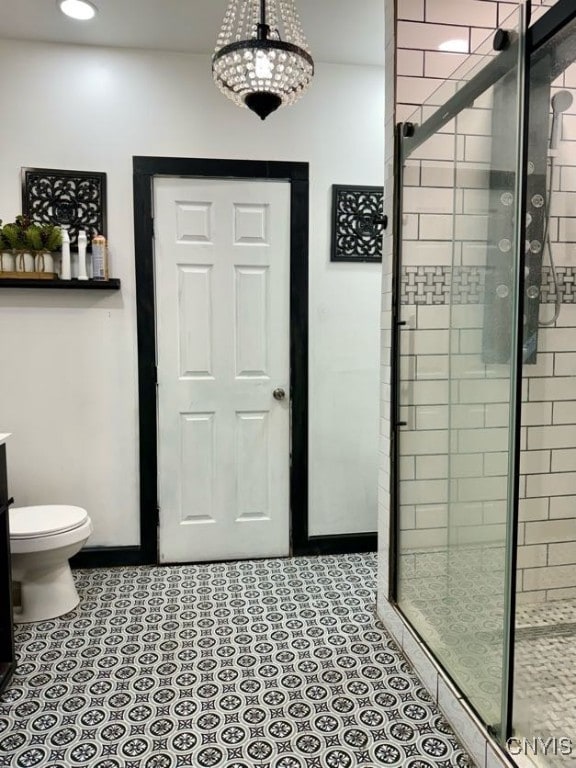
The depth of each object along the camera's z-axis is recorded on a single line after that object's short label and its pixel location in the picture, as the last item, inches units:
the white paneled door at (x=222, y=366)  111.8
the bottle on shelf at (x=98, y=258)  105.4
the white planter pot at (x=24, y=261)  104.3
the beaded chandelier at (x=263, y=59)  57.7
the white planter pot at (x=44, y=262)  104.7
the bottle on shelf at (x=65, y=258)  104.7
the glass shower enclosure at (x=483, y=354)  58.5
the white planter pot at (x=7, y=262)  104.2
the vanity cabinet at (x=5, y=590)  76.4
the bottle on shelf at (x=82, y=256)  105.7
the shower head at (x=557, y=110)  74.0
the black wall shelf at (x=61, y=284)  104.3
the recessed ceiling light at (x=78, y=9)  91.0
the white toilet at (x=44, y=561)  91.0
